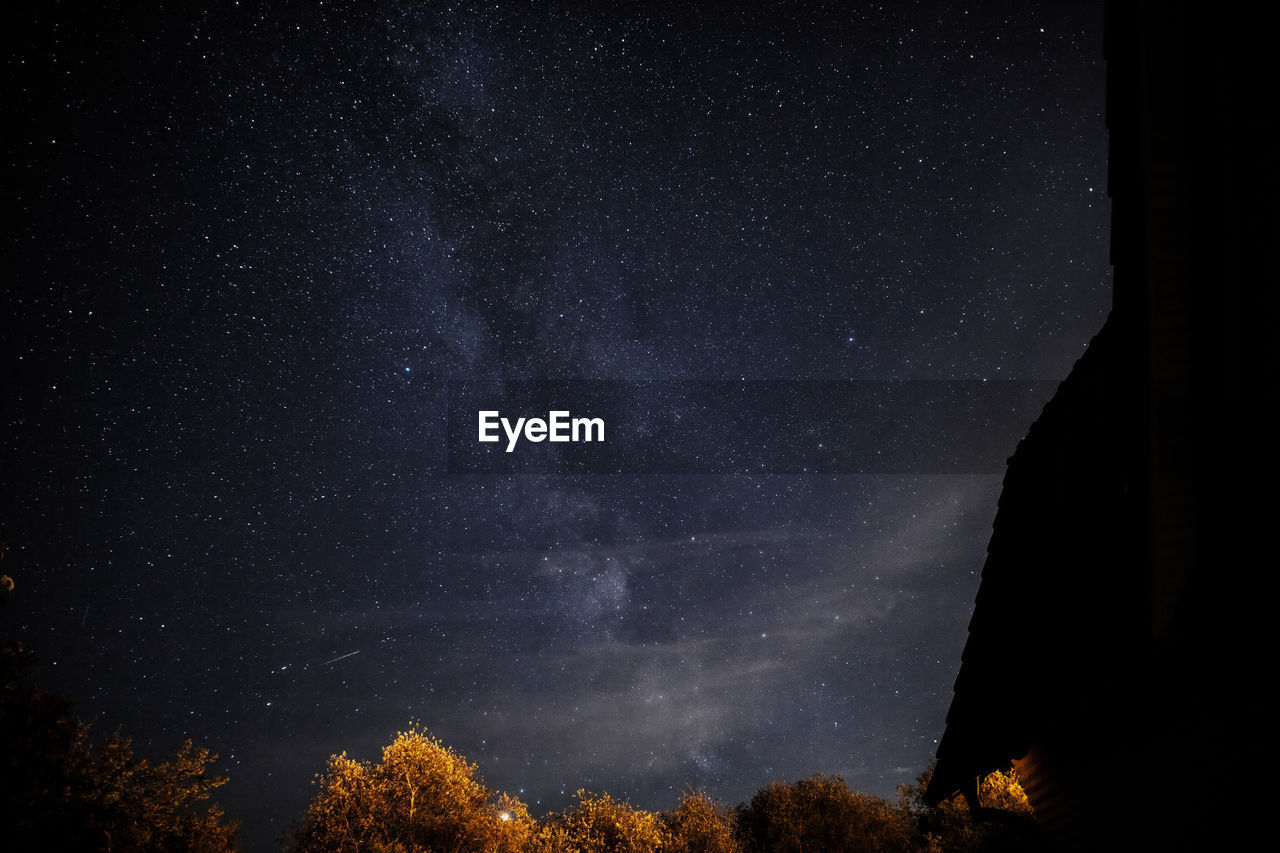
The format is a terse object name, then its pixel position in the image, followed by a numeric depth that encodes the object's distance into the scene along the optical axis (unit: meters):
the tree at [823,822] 36.88
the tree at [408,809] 28.30
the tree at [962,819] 29.50
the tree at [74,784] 13.27
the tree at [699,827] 39.62
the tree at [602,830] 38.22
